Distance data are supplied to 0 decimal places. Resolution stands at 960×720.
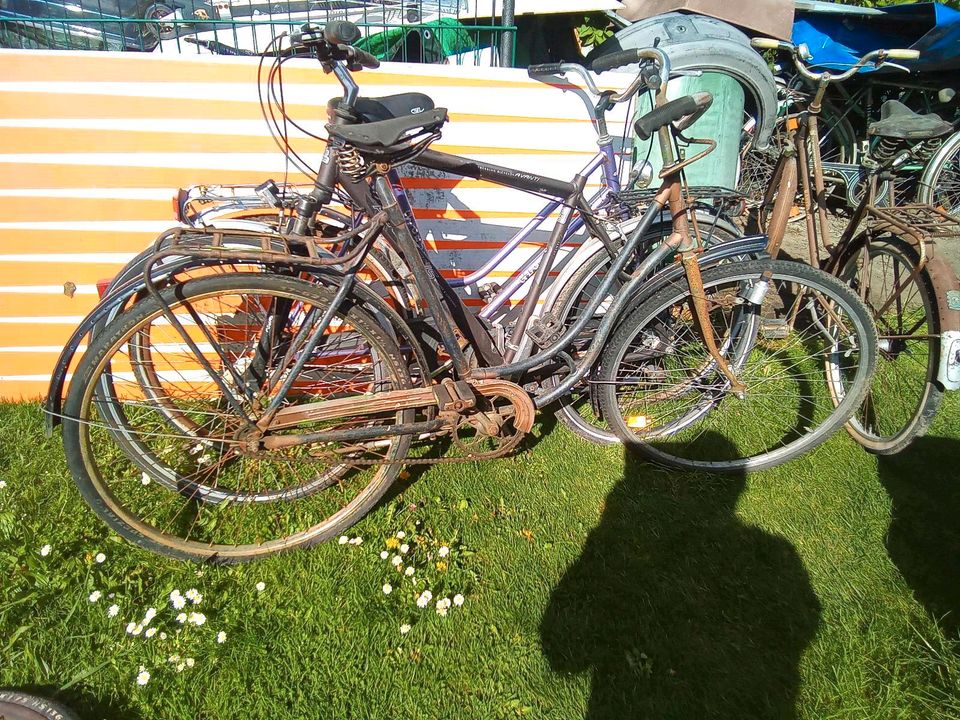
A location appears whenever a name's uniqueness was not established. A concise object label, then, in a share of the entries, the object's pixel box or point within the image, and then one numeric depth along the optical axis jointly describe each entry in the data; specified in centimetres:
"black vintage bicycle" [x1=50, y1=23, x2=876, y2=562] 221
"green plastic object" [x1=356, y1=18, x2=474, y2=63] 398
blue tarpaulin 577
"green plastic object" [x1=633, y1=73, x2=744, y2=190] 357
